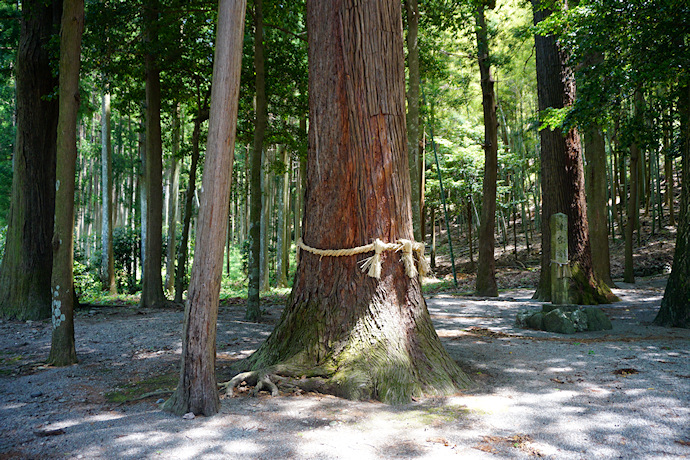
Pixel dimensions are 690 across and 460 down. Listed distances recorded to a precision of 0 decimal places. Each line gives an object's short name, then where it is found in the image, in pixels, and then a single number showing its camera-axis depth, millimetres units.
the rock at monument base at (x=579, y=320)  6434
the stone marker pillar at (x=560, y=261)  6953
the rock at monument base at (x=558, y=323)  6398
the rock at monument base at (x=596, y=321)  6433
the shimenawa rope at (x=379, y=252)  3777
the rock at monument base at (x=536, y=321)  6737
